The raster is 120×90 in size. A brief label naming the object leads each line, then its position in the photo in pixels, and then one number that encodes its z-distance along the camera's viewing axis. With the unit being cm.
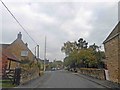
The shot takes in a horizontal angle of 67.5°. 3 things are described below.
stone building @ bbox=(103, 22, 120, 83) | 798
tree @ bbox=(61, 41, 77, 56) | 3261
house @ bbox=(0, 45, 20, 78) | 886
